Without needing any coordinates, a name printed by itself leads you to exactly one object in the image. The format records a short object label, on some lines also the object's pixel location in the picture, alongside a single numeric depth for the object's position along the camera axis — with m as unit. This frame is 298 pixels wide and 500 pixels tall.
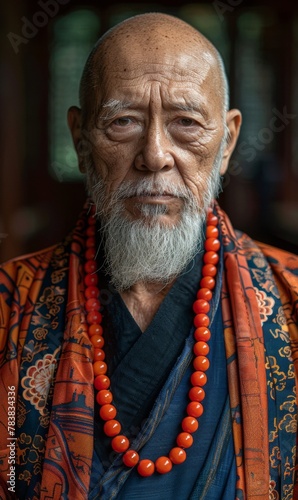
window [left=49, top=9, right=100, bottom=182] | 4.95
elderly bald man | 1.44
